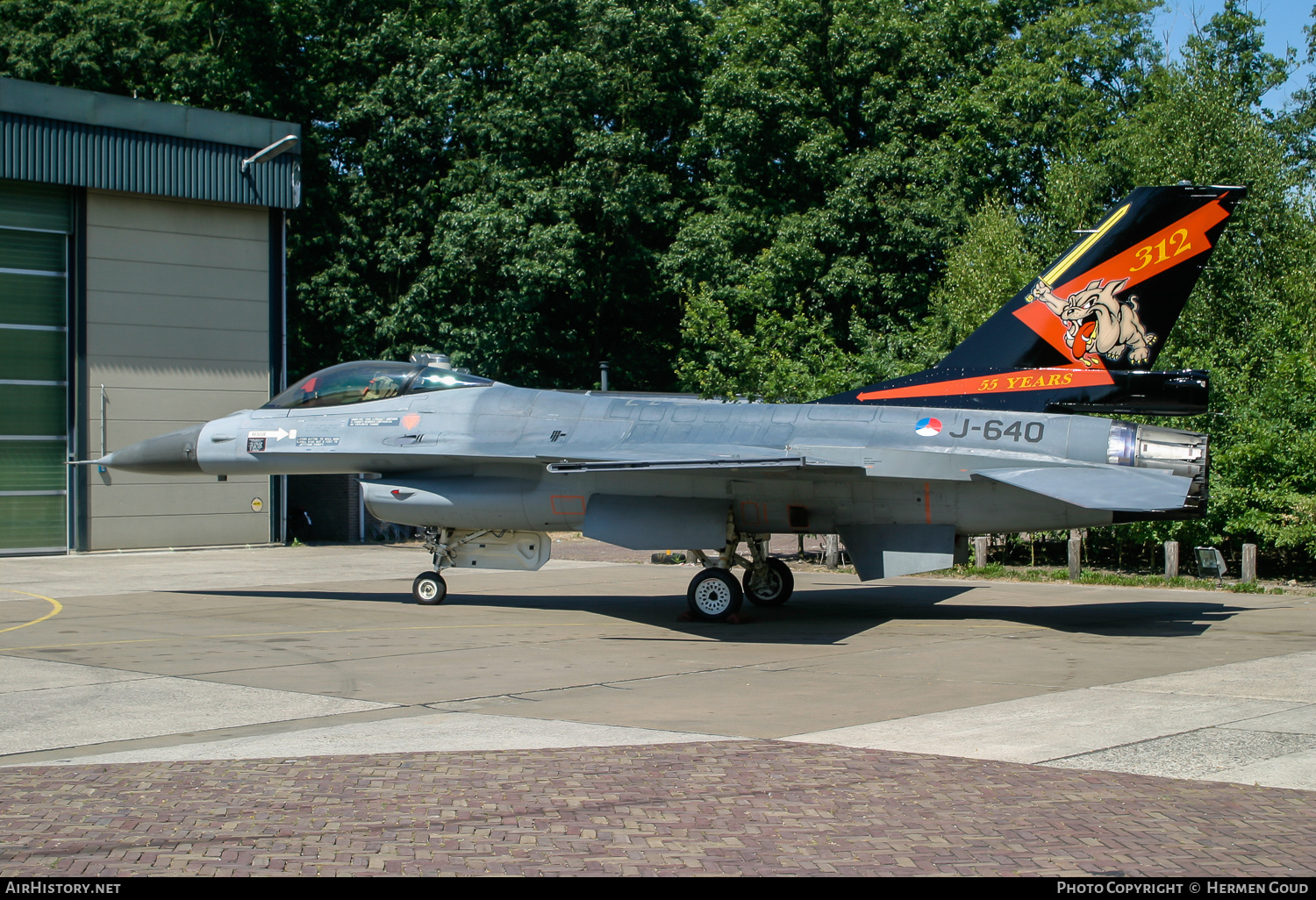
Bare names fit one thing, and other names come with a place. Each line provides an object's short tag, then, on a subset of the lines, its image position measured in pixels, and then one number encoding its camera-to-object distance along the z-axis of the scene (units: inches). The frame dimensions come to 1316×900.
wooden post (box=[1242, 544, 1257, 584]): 716.7
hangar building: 1007.0
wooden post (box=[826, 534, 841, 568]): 885.8
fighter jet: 507.2
